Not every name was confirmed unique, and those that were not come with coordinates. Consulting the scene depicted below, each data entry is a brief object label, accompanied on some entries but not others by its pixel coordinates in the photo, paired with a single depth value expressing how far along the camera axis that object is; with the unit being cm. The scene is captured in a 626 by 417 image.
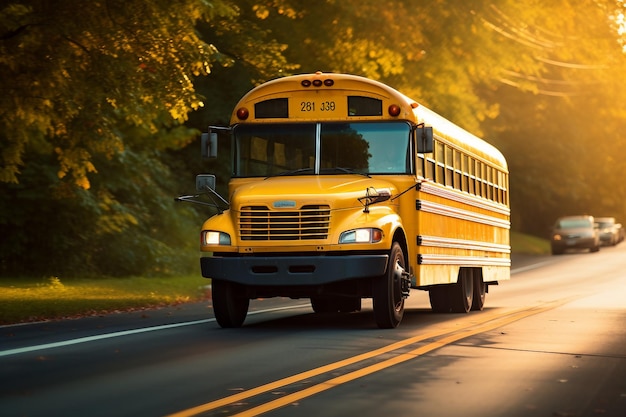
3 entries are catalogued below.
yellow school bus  1569
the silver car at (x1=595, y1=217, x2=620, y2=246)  7200
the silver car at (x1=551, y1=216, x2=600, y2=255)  5881
